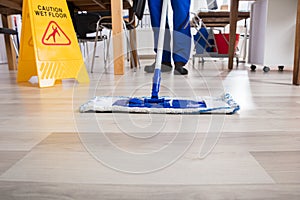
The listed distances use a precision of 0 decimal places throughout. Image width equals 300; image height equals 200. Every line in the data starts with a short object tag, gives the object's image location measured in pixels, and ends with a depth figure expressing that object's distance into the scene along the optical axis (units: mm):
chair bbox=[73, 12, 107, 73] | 2406
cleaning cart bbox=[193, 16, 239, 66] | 3199
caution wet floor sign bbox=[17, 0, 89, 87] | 1458
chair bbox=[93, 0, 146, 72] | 1712
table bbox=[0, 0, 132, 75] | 1808
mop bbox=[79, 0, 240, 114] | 814
